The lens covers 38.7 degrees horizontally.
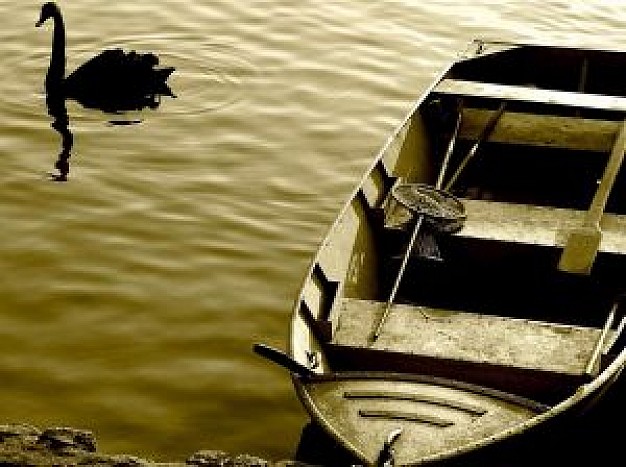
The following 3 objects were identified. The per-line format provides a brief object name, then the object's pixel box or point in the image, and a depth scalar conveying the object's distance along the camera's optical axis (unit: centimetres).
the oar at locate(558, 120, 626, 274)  747
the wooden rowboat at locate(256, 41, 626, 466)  570
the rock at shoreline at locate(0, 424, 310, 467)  558
